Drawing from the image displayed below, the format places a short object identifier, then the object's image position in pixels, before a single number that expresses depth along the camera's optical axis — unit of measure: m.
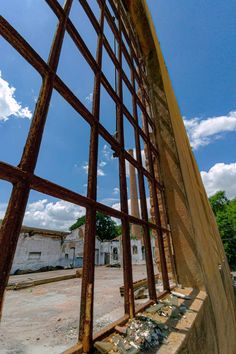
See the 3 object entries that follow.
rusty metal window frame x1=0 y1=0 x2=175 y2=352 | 0.57
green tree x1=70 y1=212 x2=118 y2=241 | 32.06
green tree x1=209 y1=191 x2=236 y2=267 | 17.09
